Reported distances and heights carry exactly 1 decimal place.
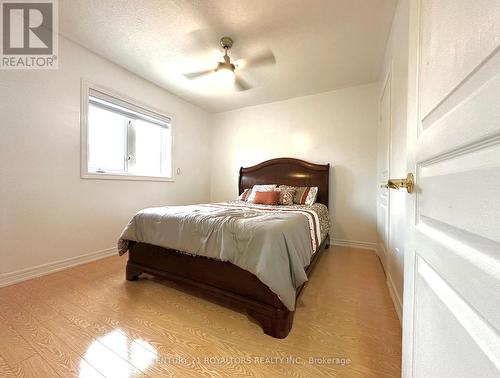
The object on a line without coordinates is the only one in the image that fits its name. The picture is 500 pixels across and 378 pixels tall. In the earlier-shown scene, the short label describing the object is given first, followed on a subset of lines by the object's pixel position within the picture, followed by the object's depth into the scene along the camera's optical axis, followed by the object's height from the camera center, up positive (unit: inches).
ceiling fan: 81.7 +51.8
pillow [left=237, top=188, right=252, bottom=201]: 136.5 -5.5
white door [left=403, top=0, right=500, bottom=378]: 13.5 -0.4
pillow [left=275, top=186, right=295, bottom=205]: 118.5 -4.5
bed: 51.1 -28.4
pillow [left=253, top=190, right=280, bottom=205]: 115.8 -6.1
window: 99.3 +26.0
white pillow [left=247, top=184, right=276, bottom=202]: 127.3 -1.3
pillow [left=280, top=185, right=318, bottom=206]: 120.9 -4.5
